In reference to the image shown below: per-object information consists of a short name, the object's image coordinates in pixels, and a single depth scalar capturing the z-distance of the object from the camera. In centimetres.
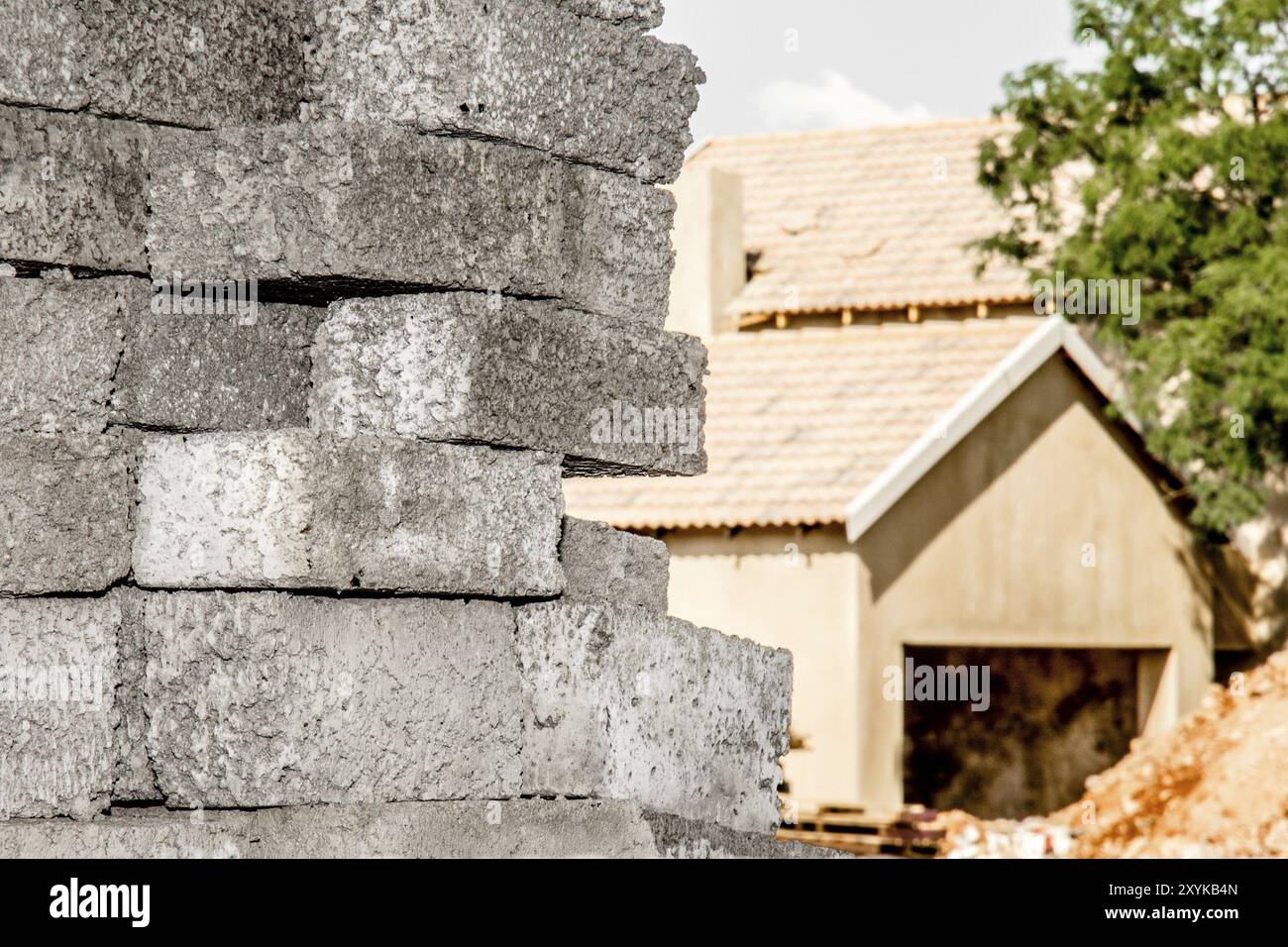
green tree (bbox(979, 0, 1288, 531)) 1956
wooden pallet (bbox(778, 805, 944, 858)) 1772
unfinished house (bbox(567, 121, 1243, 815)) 1916
